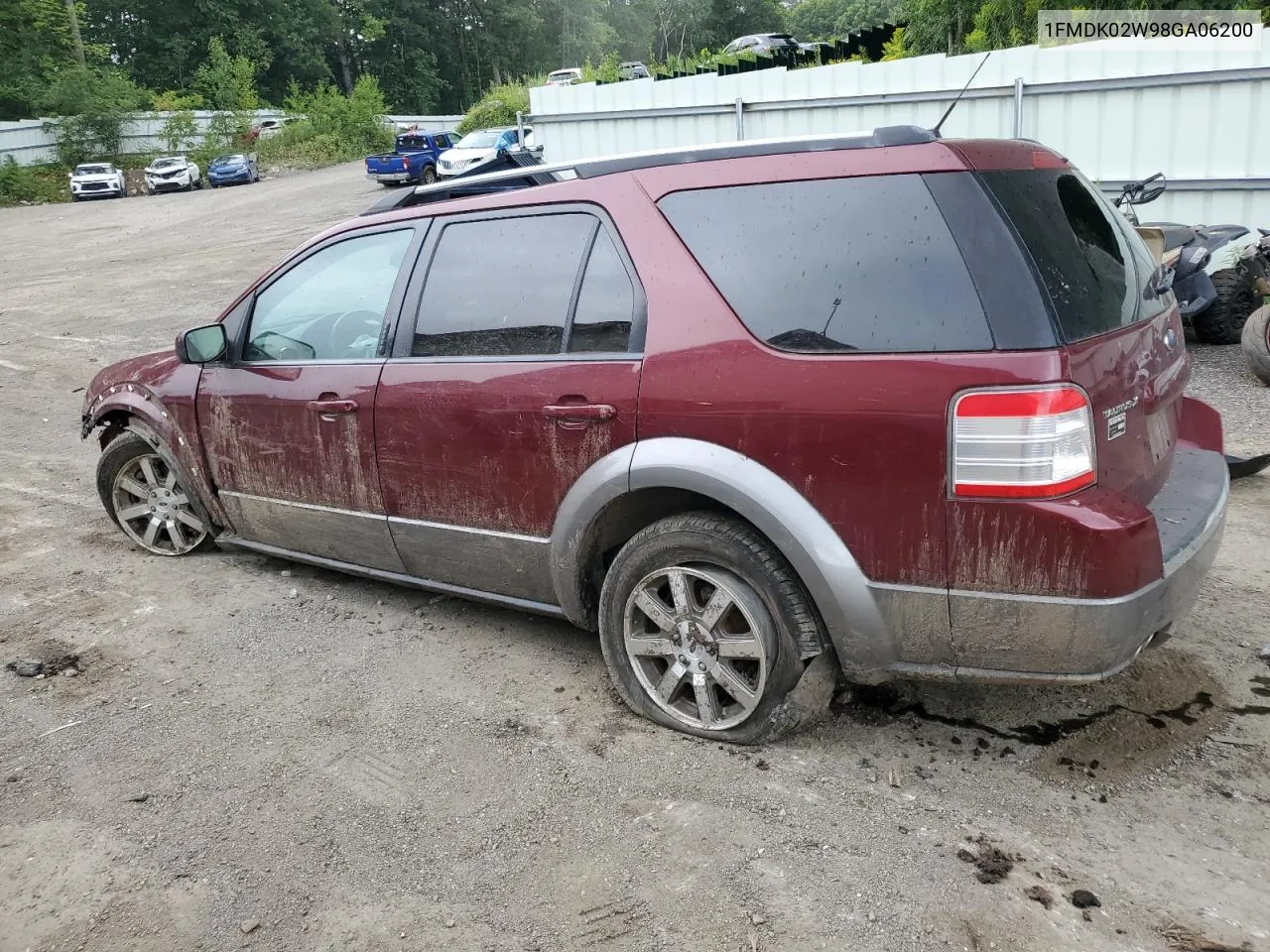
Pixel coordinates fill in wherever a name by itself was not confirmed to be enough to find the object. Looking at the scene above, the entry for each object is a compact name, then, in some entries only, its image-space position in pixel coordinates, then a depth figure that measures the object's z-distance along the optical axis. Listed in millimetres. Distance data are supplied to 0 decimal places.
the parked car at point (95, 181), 31906
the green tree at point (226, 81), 47250
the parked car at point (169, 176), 33062
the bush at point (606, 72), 29172
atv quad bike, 7336
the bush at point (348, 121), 42281
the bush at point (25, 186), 33250
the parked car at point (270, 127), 42969
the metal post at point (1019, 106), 9172
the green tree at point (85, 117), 38531
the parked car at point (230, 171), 33969
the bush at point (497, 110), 37625
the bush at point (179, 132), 40562
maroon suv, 2635
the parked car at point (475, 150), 24984
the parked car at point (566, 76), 42031
